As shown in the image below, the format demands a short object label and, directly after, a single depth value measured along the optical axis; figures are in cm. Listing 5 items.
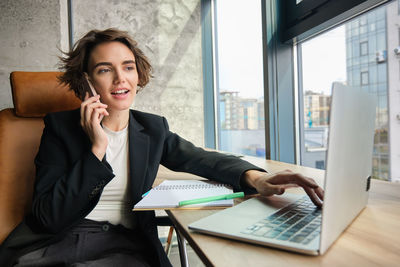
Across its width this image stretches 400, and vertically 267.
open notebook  73
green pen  73
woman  85
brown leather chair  111
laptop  41
